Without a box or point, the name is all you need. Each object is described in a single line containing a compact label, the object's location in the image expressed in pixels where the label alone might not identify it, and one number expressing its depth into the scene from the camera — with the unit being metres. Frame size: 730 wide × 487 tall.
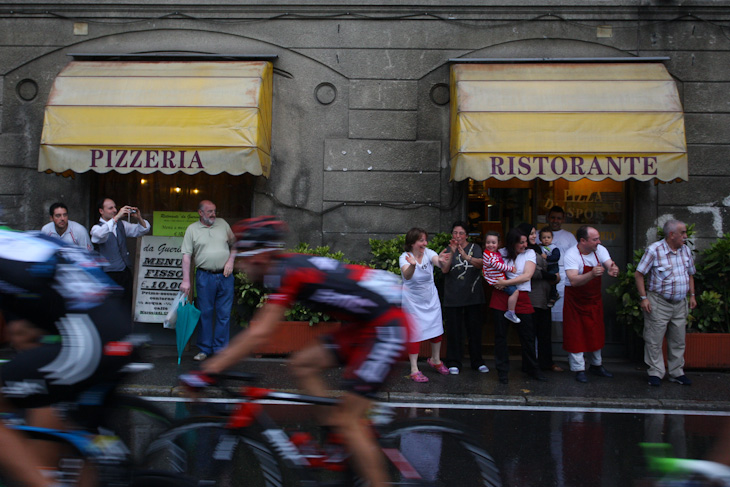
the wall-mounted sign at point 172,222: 10.17
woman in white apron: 8.09
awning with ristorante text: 8.91
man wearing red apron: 8.12
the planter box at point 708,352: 8.57
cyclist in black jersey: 3.15
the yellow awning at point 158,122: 9.13
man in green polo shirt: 8.88
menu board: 9.97
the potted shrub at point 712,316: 8.58
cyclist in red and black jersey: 3.51
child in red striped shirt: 8.06
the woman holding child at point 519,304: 8.05
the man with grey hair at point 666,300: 7.96
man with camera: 8.95
